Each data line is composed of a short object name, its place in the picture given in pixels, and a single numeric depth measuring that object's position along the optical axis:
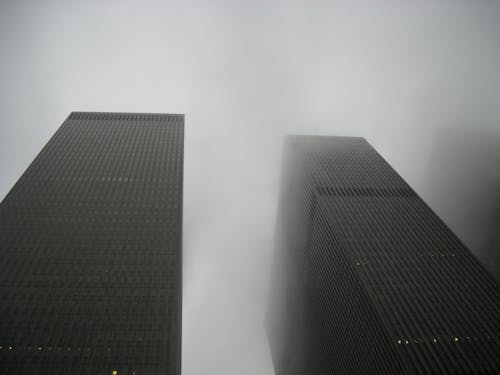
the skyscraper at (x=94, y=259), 82.50
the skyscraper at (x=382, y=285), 86.56
